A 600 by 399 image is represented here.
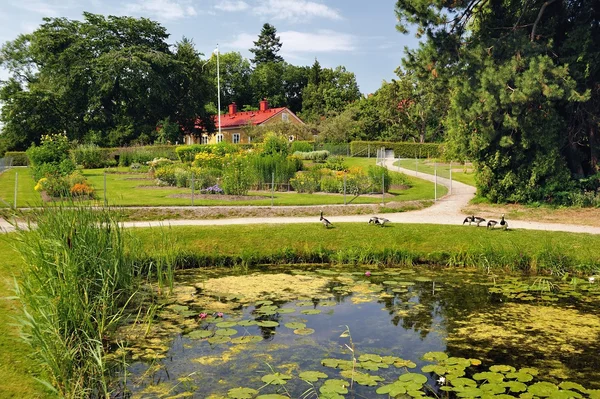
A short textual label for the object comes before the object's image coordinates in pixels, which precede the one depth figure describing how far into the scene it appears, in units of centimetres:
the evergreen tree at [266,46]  8956
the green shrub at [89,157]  3638
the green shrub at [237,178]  1972
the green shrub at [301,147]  4098
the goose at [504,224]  1310
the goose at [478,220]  1363
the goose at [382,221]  1371
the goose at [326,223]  1344
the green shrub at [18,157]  4506
